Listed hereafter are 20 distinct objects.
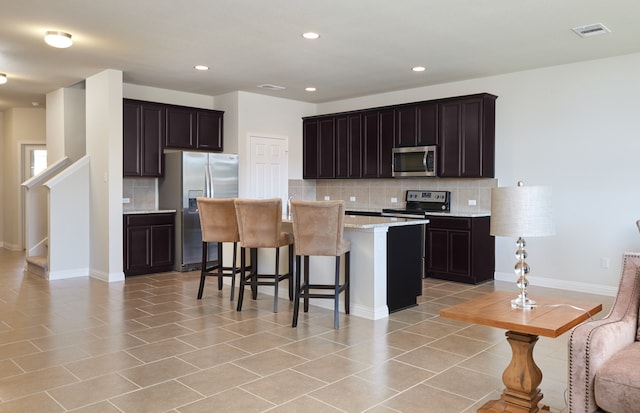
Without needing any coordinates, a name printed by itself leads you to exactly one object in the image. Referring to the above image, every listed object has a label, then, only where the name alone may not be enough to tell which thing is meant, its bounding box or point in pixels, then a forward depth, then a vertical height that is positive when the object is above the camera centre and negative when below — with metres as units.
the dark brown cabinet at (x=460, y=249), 6.25 -0.69
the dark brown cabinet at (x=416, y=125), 6.98 +1.05
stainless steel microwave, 6.98 +0.52
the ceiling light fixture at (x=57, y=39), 4.89 +1.58
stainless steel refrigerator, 7.11 +0.09
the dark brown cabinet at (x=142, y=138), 6.92 +0.84
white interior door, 8.05 +0.50
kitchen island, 4.55 -0.66
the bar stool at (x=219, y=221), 5.14 -0.26
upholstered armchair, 1.98 -0.72
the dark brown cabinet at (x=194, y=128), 7.44 +1.07
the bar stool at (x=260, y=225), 4.68 -0.28
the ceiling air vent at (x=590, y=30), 4.61 +1.61
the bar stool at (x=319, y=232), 4.20 -0.31
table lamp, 2.50 -0.08
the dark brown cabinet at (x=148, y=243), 6.77 -0.66
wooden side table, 2.37 -0.62
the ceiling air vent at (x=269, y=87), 7.42 +1.69
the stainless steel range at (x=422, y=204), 7.09 -0.11
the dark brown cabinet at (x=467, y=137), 6.53 +0.82
